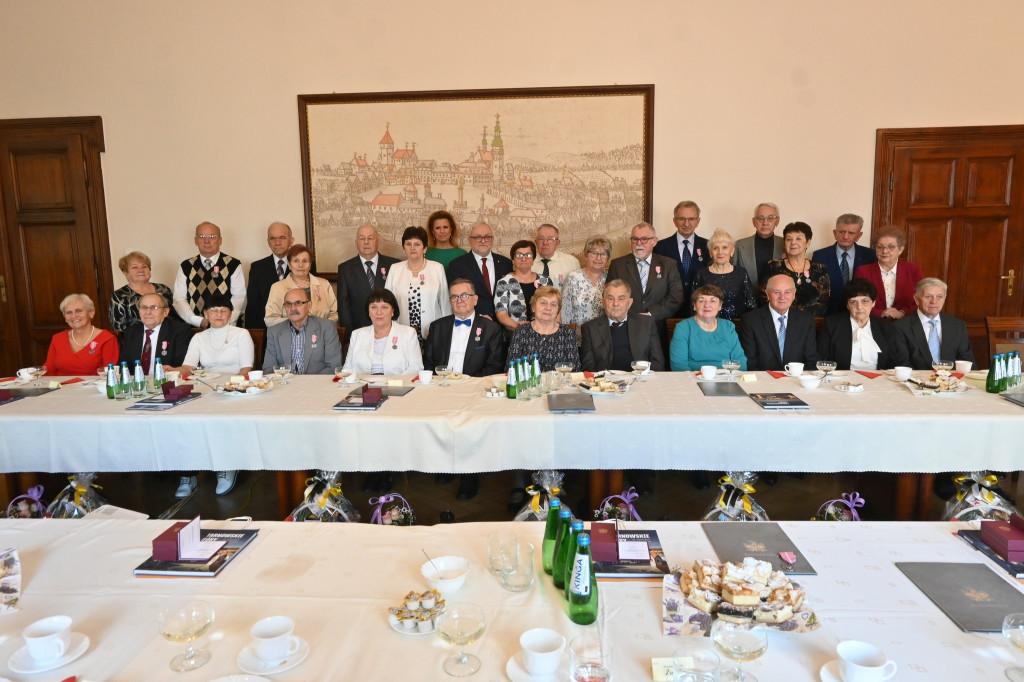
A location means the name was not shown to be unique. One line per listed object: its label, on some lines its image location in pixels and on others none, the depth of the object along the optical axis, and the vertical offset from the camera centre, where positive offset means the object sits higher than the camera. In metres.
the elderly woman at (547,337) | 3.94 -0.51
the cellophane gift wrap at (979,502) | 2.91 -1.12
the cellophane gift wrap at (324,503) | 3.04 -1.13
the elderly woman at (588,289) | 4.70 -0.27
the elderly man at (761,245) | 5.27 +0.02
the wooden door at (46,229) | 6.17 +0.27
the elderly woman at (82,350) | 4.23 -0.58
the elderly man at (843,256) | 5.17 -0.07
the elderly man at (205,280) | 5.43 -0.19
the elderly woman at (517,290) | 4.66 -0.27
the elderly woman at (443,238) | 5.60 +0.12
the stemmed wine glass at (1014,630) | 1.32 -0.76
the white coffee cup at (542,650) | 1.27 -0.78
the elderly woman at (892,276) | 4.82 -0.21
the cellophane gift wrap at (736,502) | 2.94 -1.12
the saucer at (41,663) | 1.30 -0.78
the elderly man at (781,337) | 4.20 -0.55
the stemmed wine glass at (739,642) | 1.27 -0.78
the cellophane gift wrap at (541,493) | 2.91 -1.09
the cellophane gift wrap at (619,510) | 2.79 -1.10
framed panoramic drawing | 5.81 +0.79
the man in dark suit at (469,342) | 4.22 -0.56
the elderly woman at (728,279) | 4.72 -0.21
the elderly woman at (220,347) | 4.26 -0.58
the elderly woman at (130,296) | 4.86 -0.28
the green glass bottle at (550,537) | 1.69 -0.72
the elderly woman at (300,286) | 4.89 -0.25
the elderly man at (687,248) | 5.23 +0.01
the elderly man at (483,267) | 4.99 -0.11
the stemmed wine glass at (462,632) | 1.31 -0.79
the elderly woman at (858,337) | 4.11 -0.56
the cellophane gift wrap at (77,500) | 3.23 -1.17
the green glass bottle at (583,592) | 1.45 -0.73
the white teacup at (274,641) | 1.32 -0.77
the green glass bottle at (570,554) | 1.53 -0.70
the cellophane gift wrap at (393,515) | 2.92 -1.14
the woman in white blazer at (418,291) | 4.94 -0.28
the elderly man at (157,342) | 4.38 -0.55
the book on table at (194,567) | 1.66 -0.77
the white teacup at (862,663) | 1.23 -0.78
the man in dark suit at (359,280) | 5.15 -0.20
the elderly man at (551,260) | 5.12 -0.07
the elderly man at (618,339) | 4.13 -0.55
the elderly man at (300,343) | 4.26 -0.56
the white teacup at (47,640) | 1.30 -0.76
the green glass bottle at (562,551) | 1.60 -0.72
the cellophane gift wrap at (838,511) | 2.99 -1.20
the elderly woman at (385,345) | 4.13 -0.57
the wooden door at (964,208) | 5.66 +0.32
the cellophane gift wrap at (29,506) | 3.22 -1.19
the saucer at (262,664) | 1.31 -0.80
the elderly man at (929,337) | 4.05 -0.55
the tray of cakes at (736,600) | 1.38 -0.73
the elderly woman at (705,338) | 4.08 -0.54
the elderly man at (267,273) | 5.43 -0.14
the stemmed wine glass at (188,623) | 1.40 -0.77
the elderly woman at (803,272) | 4.86 -0.17
